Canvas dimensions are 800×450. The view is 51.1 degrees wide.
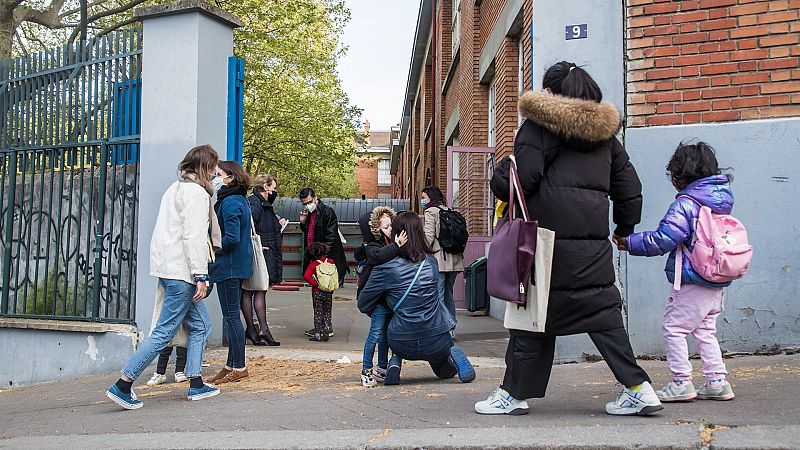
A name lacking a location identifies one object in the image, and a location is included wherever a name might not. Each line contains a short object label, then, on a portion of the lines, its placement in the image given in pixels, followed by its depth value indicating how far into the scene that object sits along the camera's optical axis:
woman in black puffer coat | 4.55
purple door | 13.25
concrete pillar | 8.00
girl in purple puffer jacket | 4.98
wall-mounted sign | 7.15
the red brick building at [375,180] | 66.50
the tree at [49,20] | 16.81
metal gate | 8.40
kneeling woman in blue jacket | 6.18
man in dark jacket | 9.77
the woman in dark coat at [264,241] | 8.88
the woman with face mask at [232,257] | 6.48
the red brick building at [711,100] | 6.74
